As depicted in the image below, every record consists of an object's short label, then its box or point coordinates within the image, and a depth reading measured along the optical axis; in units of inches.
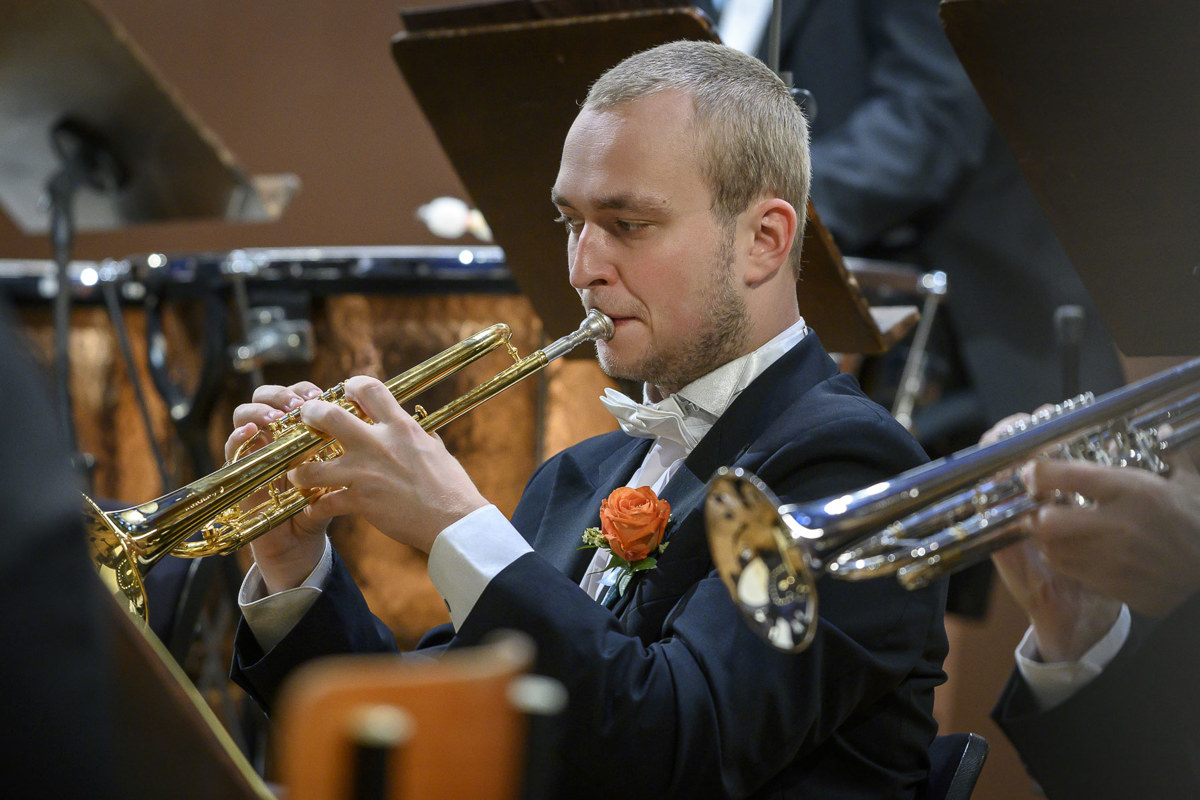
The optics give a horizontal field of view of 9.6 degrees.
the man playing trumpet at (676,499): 222.4
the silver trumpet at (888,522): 217.9
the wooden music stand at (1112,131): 226.3
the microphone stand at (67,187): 261.3
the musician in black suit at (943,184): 309.1
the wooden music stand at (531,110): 235.1
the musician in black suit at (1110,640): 218.8
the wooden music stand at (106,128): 258.5
